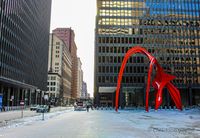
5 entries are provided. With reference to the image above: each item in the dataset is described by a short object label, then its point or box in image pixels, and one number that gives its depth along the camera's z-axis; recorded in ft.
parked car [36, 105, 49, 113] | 168.78
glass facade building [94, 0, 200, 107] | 273.75
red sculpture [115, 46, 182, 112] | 164.45
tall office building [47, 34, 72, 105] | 496.64
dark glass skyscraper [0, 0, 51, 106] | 213.25
